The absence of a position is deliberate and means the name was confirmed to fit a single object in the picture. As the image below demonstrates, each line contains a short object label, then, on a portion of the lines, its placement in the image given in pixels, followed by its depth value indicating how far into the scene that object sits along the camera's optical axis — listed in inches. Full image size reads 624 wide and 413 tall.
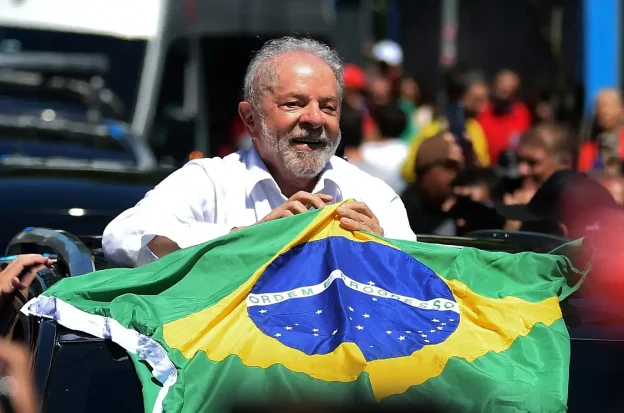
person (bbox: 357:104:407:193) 754.8
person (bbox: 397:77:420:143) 1038.0
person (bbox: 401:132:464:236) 522.0
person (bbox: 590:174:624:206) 484.8
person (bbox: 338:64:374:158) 622.2
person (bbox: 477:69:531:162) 876.6
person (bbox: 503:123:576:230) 505.7
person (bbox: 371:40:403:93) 1104.8
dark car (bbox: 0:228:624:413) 243.0
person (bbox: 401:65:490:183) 803.4
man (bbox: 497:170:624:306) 296.7
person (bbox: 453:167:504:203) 524.7
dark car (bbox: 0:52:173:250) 446.6
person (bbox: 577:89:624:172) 743.1
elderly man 321.1
